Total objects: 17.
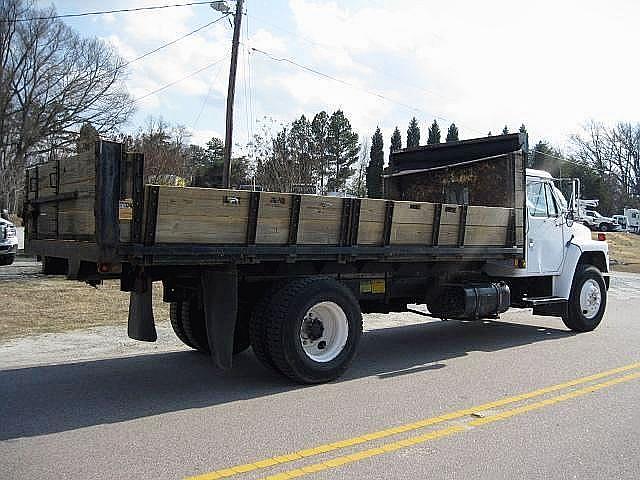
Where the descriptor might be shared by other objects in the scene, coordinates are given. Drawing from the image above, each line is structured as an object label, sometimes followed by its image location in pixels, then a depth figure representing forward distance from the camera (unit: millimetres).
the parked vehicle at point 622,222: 62931
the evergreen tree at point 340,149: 38562
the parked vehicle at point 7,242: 16450
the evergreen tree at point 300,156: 26952
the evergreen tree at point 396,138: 58512
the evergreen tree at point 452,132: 64531
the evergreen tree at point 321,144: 31889
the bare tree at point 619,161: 79438
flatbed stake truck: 5996
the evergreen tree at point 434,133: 64812
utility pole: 18812
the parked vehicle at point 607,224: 55409
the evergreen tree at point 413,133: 57606
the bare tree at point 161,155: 23322
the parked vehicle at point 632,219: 67188
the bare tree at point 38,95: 39188
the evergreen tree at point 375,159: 44294
